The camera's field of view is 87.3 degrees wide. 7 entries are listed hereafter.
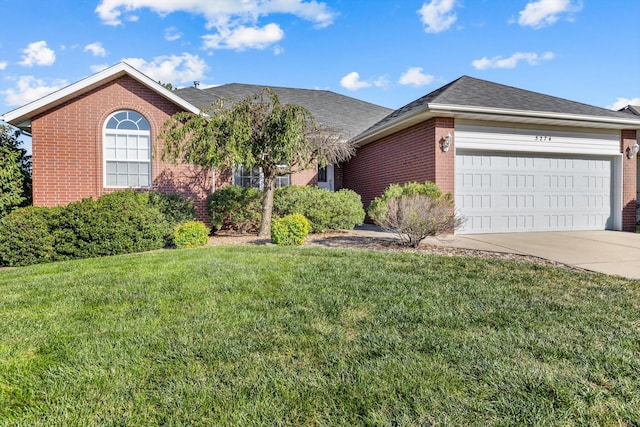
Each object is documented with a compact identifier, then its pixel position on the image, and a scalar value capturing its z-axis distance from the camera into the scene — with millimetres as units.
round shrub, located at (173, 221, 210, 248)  7512
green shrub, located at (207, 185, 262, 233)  9641
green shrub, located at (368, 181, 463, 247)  6652
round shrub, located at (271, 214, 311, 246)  7359
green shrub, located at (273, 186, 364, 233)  9594
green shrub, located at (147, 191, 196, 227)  8703
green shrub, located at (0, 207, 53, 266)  6484
